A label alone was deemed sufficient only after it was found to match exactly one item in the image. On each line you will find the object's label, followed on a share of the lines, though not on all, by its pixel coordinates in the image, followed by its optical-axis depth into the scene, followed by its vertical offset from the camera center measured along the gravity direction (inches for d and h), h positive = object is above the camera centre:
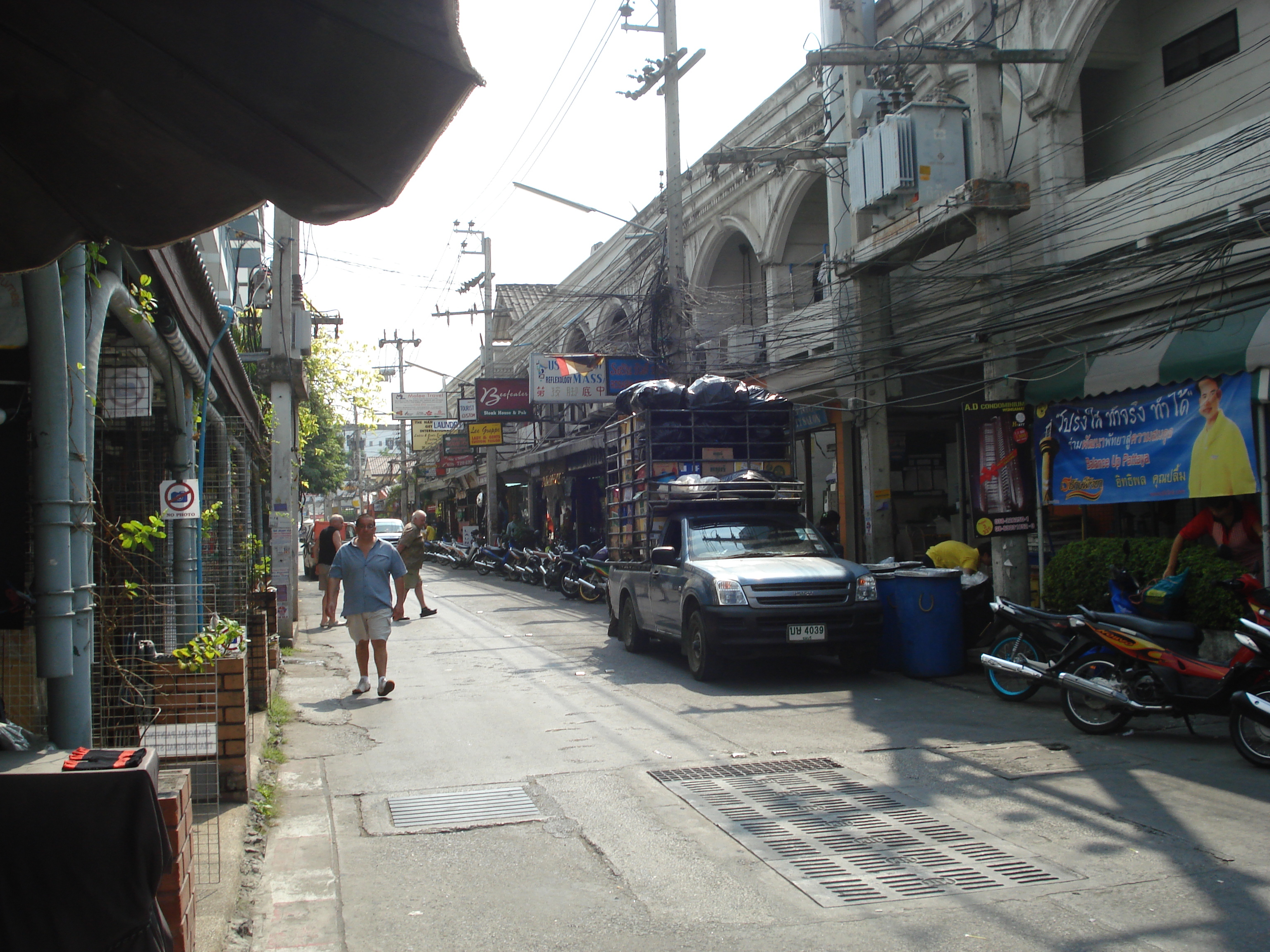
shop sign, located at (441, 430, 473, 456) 1542.8 +117.1
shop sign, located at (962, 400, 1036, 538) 451.8 +17.4
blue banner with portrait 369.7 +22.2
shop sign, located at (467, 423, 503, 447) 1245.7 +105.9
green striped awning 359.9 +55.0
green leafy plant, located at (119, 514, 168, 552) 187.3 +0.2
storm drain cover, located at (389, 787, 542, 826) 232.2 -66.8
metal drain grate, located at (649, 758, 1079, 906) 183.3 -66.8
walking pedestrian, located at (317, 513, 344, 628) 673.6 -17.9
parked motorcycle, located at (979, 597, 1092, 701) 326.6 -48.5
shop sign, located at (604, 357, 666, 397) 868.0 +123.5
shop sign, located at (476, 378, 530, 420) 1091.9 +130.3
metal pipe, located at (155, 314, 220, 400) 227.5 +42.9
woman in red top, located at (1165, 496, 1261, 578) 370.9 -12.3
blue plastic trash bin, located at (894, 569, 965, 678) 414.3 -46.7
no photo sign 255.8 +8.0
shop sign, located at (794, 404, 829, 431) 715.4 +66.3
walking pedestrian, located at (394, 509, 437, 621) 711.1 -17.7
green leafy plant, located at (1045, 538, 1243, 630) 363.6 -28.4
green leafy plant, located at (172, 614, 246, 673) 213.3 -24.8
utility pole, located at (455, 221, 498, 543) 1349.7 +206.9
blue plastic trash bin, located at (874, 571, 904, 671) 425.7 -50.5
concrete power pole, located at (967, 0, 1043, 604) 452.1 +117.5
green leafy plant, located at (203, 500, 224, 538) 259.6 +4.1
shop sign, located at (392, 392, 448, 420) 1604.3 +185.6
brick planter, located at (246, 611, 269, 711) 336.5 -47.6
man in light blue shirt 389.1 -25.3
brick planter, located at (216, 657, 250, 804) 234.1 -46.3
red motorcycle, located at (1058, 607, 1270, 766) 265.1 -49.7
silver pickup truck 392.2 -31.2
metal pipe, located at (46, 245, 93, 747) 154.8 -1.8
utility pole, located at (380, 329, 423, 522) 2313.0 +403.9
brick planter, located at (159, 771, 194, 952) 128.0 -43.3
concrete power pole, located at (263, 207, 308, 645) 589.3 +74.7
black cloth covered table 103.5 -33.4
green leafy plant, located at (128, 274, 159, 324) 196.5 +46.4
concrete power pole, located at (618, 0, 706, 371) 715.4 +249.2
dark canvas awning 86.1 +39.4
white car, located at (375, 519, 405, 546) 1459.2 -5.7
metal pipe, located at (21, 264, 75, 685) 151.0 +9.3
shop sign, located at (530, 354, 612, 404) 874.1 +118.2
